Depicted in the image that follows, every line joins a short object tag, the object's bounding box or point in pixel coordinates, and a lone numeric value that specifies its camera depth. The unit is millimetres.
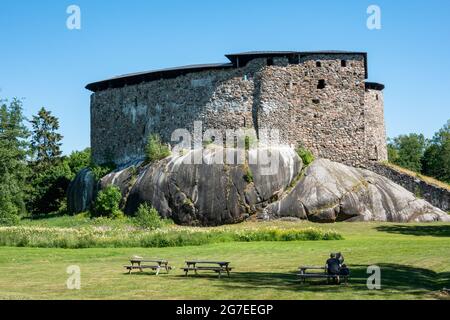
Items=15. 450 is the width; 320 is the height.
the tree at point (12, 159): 64275
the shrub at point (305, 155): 60250
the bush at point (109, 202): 61688
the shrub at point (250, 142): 60119
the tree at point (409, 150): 95662
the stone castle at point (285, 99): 62000
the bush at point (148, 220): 50094
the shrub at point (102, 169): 67812
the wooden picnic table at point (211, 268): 25797
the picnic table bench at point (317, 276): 22531
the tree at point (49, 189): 83938
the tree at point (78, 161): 88812
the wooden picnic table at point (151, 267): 26766
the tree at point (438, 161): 92938
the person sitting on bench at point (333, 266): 22625
